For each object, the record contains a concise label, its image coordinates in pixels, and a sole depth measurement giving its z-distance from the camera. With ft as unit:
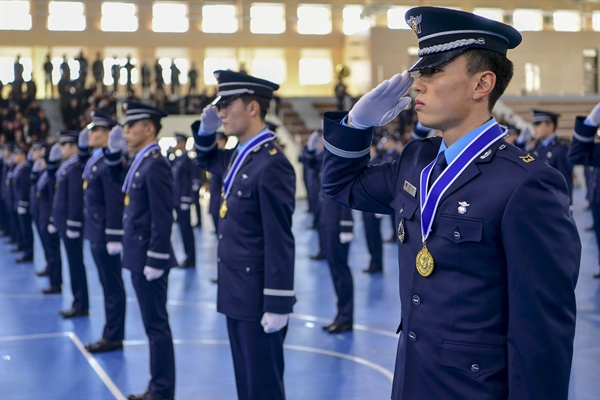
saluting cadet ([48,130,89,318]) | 24.02
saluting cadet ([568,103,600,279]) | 18.40
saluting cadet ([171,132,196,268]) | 34.01
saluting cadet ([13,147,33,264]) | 37.55
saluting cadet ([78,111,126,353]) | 19.86
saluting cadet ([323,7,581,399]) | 5.88
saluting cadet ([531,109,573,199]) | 28.81
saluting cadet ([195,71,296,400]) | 11.78
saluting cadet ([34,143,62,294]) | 28.55
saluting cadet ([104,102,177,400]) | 15.26
